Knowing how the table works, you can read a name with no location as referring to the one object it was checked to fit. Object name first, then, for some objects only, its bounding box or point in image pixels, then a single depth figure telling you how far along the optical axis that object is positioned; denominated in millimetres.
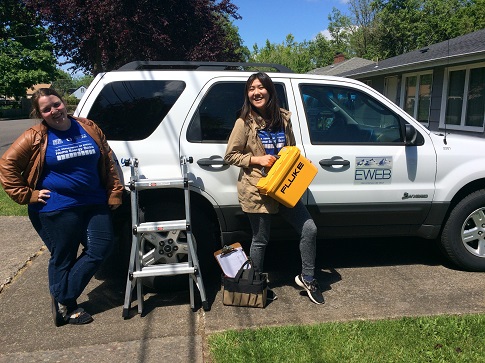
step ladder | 3330
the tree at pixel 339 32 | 60594
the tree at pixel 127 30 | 12172
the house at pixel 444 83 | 11180
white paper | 3619
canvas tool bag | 3520
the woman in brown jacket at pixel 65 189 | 3076
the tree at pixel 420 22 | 39312
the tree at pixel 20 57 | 33812
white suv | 3650
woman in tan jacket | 3320
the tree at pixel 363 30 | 51844
